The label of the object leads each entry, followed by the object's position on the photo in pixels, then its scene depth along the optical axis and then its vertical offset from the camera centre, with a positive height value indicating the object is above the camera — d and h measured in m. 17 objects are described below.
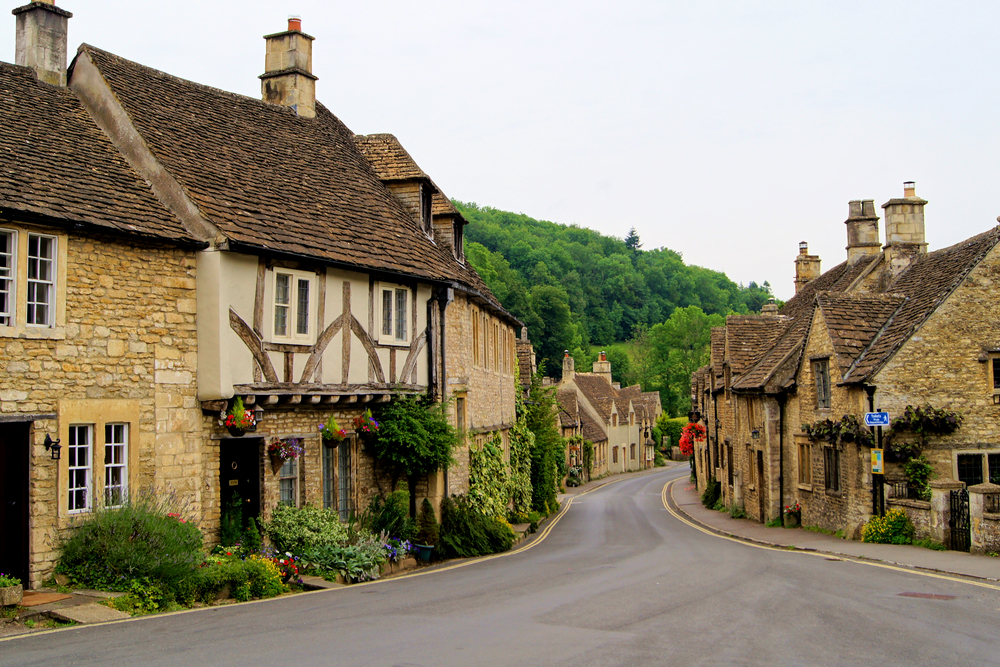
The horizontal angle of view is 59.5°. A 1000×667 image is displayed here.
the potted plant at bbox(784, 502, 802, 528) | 25.58 -3.86
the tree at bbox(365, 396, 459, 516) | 18.44 -1.11
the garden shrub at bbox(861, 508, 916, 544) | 19.72 -3.33
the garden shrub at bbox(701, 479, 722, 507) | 36.69 -4.60
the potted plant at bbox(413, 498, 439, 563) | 19.42 -3.12
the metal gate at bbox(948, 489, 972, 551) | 17.83 -2.87
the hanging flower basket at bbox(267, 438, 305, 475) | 15.70 -1.14
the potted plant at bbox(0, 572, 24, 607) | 10.45 -2.41
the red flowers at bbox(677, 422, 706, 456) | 41.09 -2.26
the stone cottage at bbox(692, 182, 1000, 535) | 20.62 +0.26
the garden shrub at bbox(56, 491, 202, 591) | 12.26 -2.28
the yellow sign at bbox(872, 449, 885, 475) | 19.95 -1.80
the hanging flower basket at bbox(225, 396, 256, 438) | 14.70 -0.50
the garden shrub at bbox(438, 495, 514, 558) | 20.11 -3.45
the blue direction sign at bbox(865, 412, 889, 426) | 19.75 -0.81
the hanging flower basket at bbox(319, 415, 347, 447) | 16.92 -0.85
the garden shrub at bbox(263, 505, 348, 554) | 15.69 -2.57
